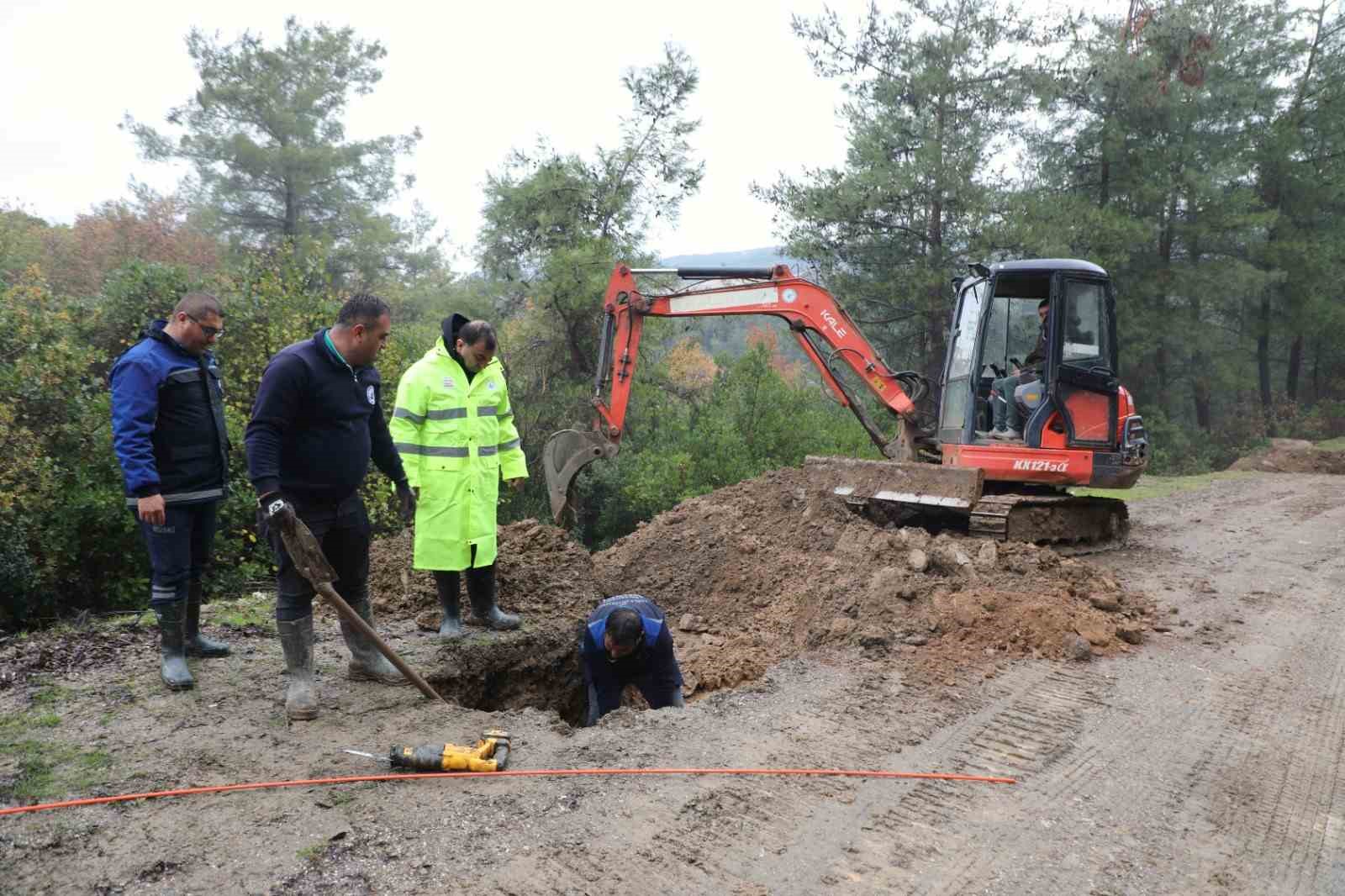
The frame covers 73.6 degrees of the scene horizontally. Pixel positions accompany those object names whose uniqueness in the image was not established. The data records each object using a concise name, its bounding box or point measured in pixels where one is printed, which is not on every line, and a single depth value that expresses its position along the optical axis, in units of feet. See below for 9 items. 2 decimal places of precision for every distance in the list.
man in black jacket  12.67
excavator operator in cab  26.72
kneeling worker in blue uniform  16.25
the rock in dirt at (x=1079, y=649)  16.56
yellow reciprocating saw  11.22
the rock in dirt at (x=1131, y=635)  17.70
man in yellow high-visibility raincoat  15.60
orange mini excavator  26.40
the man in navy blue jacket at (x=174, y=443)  13.33
